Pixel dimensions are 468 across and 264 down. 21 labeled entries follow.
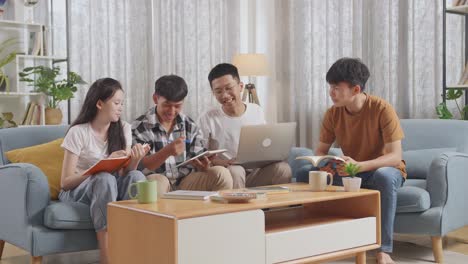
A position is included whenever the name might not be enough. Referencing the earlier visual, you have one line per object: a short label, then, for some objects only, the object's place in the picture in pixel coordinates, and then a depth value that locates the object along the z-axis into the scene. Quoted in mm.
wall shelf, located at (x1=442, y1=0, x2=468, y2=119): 4027
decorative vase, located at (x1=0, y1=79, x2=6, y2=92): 4758
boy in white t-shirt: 3352
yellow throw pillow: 3041
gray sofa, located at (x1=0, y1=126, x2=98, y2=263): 2664
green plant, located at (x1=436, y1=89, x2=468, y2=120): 4141
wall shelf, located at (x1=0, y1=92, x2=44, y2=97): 4676
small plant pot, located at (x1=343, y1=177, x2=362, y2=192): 2680
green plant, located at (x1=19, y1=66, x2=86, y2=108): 4719
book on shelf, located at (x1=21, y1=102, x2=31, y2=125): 4782
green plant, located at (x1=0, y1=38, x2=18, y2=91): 4719
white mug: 2703
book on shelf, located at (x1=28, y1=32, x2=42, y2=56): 4883
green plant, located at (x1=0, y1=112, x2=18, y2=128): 4727
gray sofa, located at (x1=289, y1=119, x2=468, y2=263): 3016
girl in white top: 2705
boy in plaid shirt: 3082
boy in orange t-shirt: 2939
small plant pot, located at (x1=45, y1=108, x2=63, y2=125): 4781
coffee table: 2131
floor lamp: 5242
